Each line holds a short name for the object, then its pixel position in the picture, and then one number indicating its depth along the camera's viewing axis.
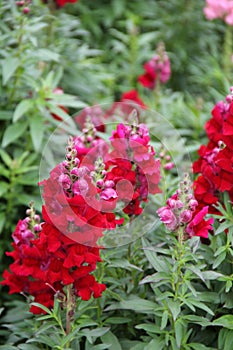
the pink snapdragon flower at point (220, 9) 5.45
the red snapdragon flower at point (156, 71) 4.36
